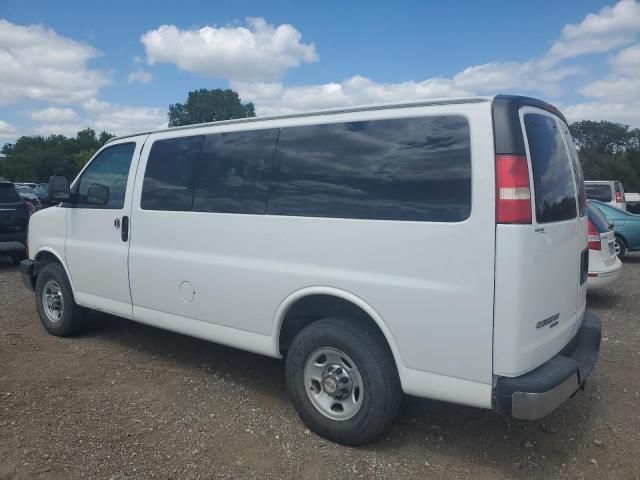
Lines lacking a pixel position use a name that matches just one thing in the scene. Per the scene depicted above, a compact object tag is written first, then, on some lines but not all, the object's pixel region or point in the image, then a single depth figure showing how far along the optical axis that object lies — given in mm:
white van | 2820
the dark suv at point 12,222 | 10258
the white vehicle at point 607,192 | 15375
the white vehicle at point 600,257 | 6770
